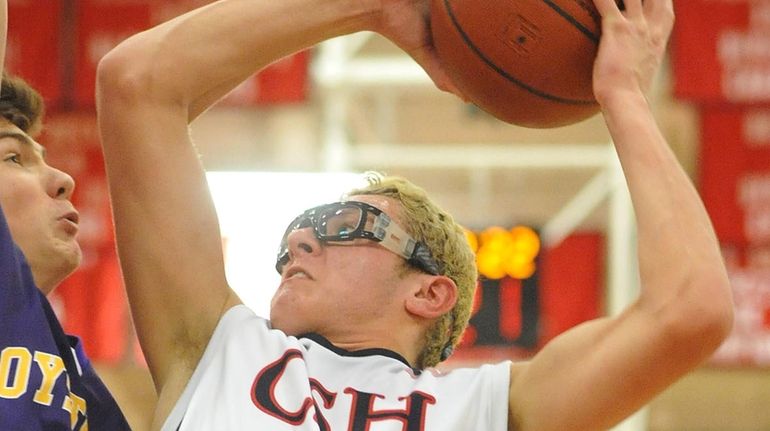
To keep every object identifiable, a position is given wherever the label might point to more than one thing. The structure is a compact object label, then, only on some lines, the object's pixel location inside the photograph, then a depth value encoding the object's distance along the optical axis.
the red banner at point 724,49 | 9.69
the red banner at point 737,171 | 10.35
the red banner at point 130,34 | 9.96
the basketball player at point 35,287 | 3.40
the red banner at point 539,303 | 11.16
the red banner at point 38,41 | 10.27
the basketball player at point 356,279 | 3.21
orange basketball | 3.60
